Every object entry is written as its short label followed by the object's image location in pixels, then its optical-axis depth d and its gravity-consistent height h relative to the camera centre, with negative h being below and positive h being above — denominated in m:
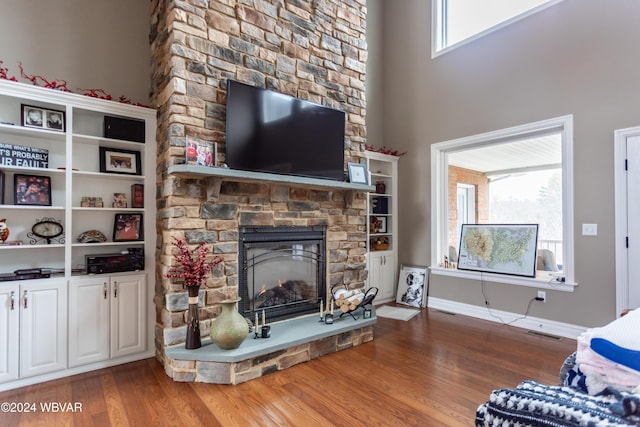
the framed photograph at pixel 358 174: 3.67 +0.46
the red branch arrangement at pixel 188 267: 2.61 -0.39
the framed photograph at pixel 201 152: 2.69 +0.51
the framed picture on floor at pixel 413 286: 4.80 -0.98
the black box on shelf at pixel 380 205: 5.12 +0.17
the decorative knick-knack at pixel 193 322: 2.62 -0.82
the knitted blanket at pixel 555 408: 0.65 -0.40
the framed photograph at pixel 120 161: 3.04 +0.48
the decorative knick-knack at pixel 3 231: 2.57 -0.12
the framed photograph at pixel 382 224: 5.13 -0.12
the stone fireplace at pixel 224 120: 2.74 +0.83
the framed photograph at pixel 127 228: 3.04 -0.11
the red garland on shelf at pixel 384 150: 4.89 +0.95
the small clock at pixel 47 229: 2.76 -0.11
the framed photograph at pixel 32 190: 2.65 +0.20
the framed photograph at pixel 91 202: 2.98 +0.12
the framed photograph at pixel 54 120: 2.73 +0.76
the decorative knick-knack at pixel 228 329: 2.54 -0.83
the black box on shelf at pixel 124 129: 2.95 +0.75
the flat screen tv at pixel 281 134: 2.89 +0.75
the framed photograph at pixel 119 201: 3.11 +0.13
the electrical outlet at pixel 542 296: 3.75 -0.86
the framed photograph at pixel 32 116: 2.65 +0.77
